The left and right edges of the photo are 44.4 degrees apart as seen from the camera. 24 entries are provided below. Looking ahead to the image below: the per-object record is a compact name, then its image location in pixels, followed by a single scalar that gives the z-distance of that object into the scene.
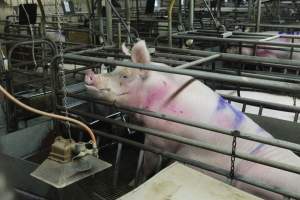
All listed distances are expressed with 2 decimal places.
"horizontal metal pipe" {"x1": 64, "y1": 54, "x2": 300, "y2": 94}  1.14
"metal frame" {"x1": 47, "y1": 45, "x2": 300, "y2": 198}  1.21
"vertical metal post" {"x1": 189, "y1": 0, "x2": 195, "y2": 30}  3.38
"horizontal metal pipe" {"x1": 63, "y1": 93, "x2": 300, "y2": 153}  1.23
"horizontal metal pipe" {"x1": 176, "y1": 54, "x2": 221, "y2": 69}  1.63
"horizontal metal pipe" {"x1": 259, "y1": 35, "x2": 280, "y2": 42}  2.61
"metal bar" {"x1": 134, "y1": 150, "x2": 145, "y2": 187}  1.80
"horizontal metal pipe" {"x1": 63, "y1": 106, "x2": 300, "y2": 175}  1.24
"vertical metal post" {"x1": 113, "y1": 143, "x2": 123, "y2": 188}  1.86
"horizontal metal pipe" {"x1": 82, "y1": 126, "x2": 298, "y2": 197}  1.28
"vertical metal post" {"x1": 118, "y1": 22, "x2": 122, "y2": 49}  2.30
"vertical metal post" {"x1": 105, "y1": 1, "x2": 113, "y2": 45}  2.48
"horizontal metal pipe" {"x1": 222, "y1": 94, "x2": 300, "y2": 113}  1.84
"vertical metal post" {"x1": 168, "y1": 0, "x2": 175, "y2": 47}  2.74
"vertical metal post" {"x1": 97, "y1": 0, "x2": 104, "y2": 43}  2.97
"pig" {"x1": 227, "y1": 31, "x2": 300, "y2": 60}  3.83
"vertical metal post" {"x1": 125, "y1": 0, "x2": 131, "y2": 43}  2.83
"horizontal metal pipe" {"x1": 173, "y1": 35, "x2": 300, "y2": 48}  2.27
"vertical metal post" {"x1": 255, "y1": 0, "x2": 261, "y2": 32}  3.56
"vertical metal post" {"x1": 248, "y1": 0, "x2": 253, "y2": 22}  4.95
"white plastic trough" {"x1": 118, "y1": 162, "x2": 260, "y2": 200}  1.11
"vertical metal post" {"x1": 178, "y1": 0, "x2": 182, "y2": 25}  4.20
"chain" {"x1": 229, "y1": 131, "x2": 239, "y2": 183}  1.31
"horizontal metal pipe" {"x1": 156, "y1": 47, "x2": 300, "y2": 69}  1.59
